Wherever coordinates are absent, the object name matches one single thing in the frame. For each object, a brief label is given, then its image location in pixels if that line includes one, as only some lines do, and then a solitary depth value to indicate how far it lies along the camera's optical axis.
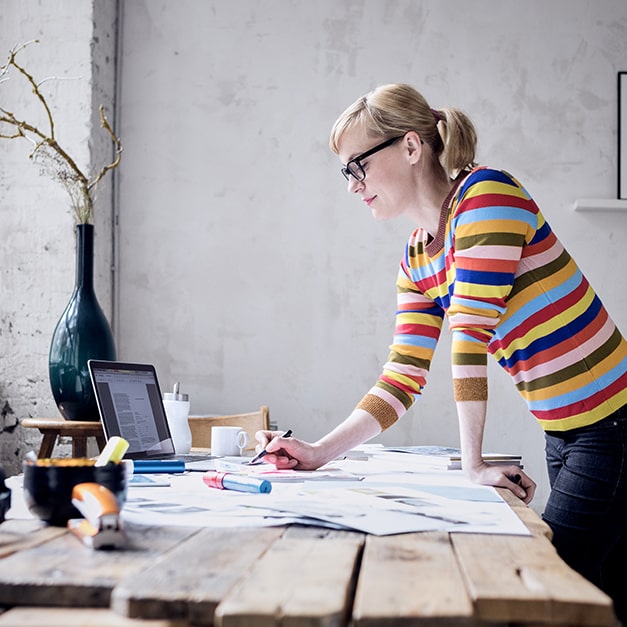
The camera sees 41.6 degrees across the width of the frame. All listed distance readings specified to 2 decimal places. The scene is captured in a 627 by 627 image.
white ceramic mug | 1.94
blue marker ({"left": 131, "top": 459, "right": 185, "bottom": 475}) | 1.49
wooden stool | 2.52
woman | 1.42
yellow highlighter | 1.01
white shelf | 3.55
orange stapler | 0.84
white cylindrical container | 1.99
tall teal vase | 2.54
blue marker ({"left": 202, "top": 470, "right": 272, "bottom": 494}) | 1.25
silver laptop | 1.78
